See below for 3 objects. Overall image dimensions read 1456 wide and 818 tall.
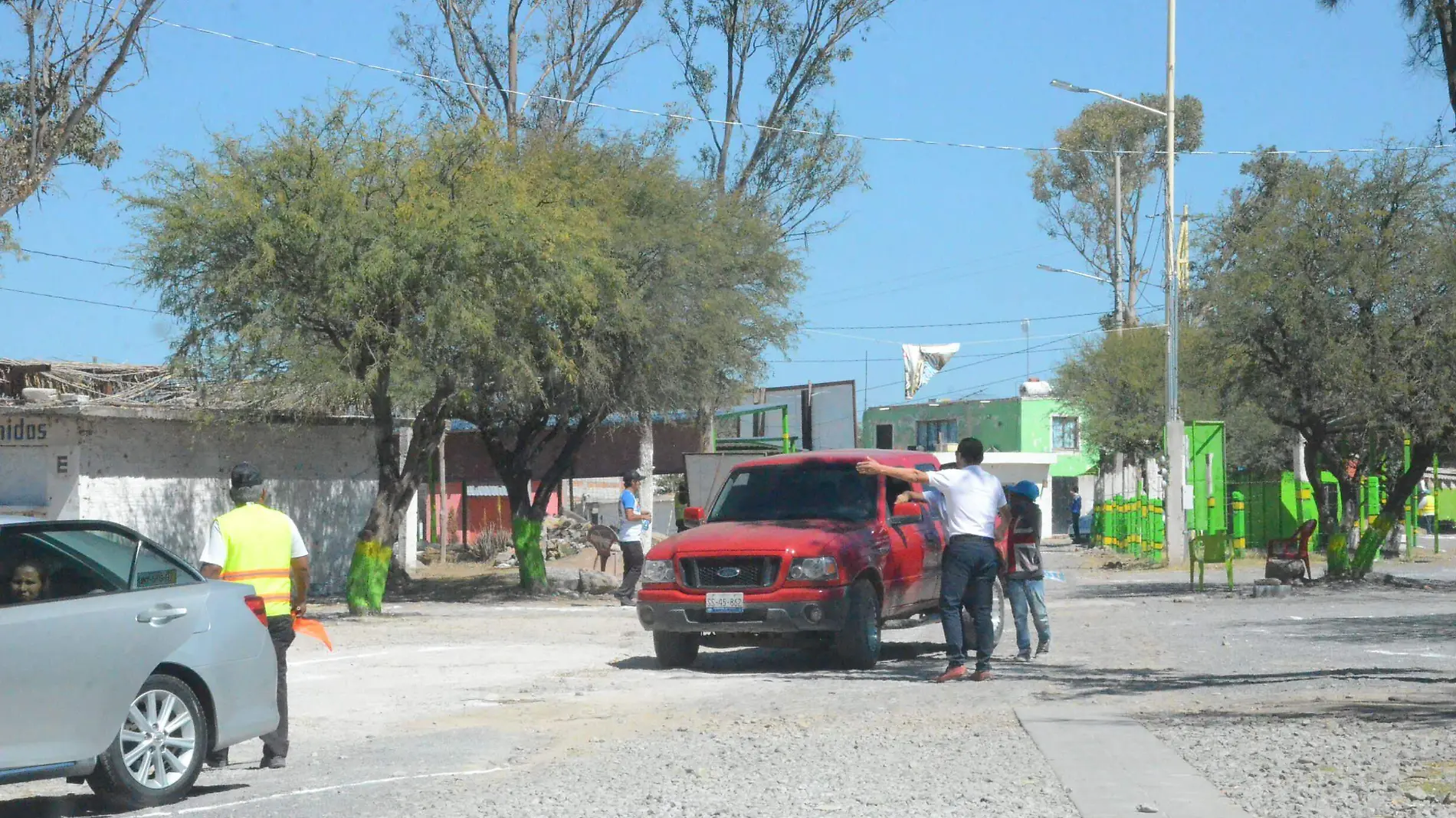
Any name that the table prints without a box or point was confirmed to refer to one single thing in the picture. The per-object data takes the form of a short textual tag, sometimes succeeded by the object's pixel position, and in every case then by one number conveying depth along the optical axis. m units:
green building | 74.44
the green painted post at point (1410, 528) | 37.34
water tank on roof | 75.94
